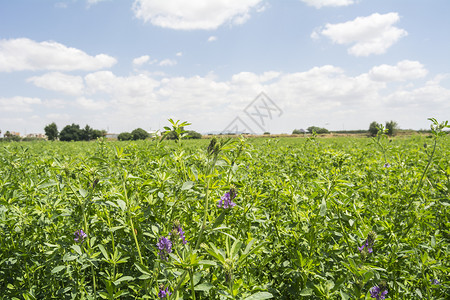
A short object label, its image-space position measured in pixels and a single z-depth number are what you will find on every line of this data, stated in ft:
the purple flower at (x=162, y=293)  4.22
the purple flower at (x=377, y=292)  5.06
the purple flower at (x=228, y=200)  5.13
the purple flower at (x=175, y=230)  3.71
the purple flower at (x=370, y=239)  4.88
